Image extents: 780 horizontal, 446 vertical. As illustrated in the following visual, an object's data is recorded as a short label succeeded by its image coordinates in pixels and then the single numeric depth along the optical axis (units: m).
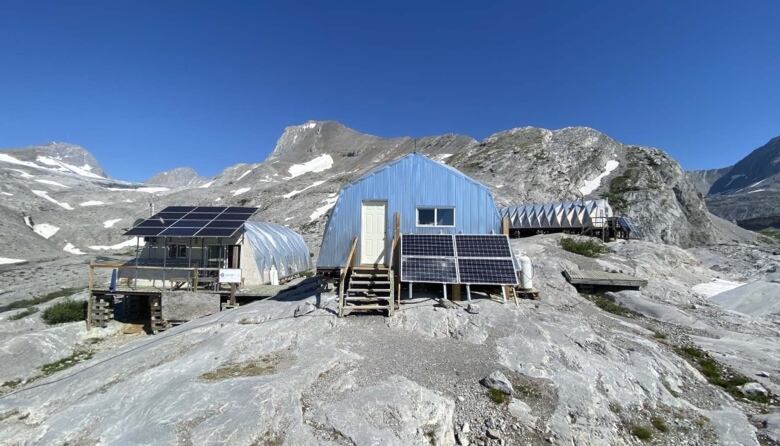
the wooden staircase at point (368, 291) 13.48
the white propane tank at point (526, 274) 15.64
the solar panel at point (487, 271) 13.83
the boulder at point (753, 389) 9.64
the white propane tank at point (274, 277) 26.23
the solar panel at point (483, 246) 14.80
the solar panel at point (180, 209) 24.92
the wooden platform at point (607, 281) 18.58
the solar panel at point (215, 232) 21.44
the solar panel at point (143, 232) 21.53
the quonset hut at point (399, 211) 16.39
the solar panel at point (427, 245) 14.95
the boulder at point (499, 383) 8.90
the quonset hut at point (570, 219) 43.88
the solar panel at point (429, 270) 14.03
